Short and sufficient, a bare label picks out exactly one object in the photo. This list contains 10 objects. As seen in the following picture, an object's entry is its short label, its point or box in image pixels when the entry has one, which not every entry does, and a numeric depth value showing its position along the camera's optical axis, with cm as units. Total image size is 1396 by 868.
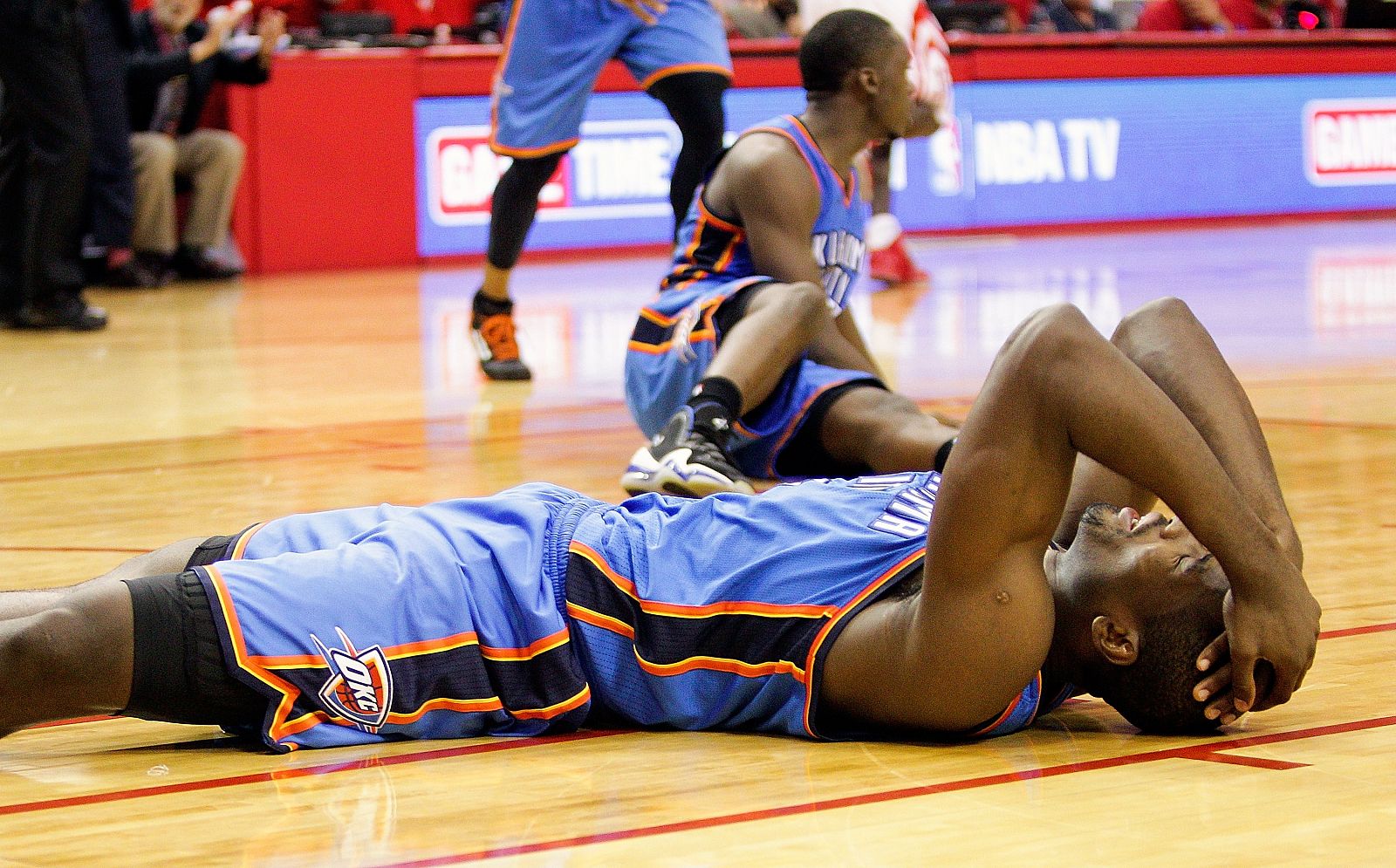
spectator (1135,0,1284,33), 2317
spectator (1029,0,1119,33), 2341
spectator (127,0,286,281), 1677
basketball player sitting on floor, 653
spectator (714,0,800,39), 2141
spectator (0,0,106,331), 1159
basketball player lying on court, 344
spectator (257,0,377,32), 1984
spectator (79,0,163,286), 1525
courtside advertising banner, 1878
